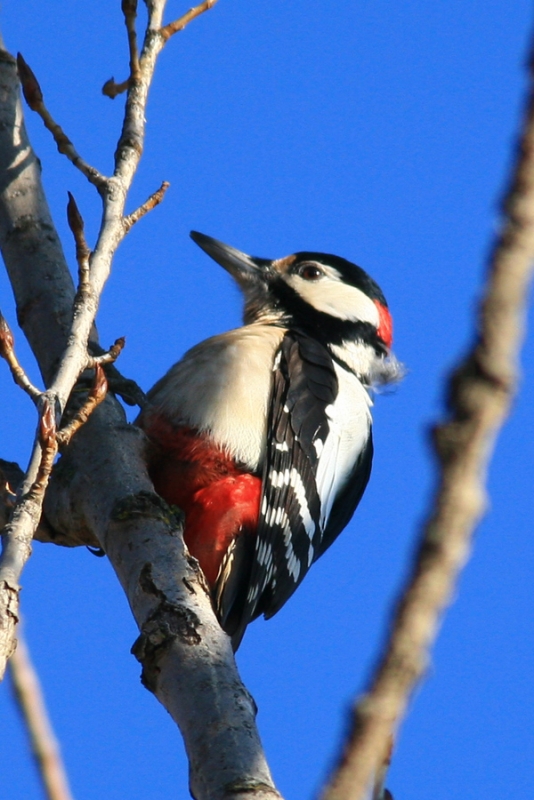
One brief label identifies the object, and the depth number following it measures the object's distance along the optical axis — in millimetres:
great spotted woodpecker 7930
